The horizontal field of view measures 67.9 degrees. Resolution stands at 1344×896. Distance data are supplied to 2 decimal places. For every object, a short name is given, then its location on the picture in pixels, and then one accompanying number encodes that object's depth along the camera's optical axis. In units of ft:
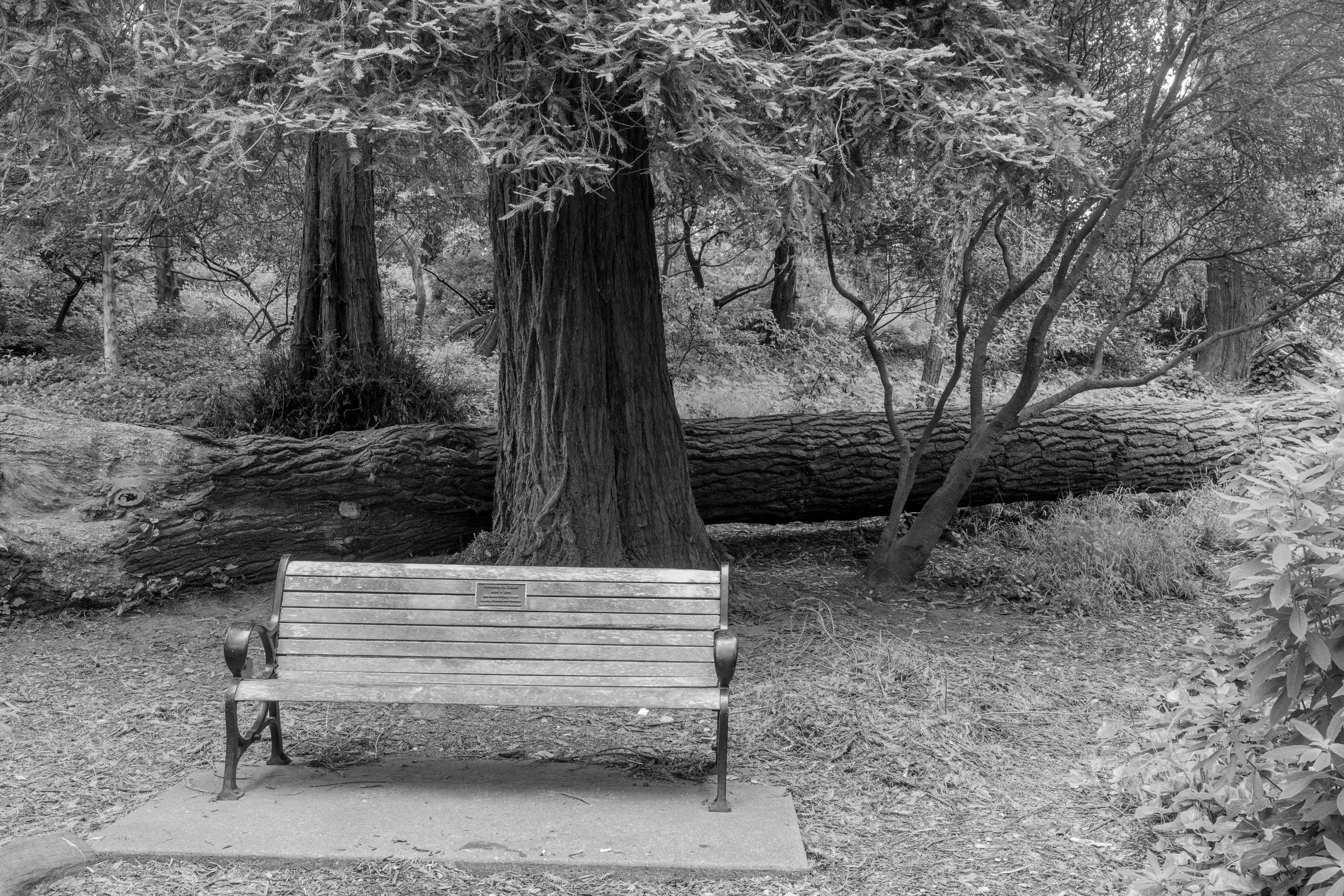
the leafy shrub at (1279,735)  9.06
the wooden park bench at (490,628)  13.88
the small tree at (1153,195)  20.99
